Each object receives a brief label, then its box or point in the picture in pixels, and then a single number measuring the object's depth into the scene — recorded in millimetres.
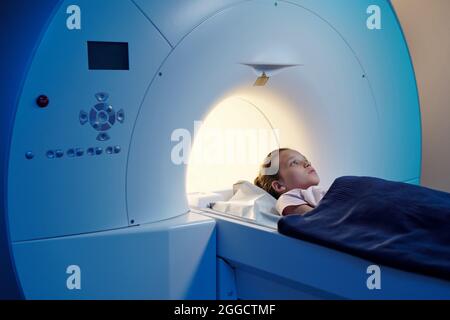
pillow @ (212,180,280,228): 1790
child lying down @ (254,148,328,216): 1826
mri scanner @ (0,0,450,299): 1415
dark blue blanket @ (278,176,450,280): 1274
